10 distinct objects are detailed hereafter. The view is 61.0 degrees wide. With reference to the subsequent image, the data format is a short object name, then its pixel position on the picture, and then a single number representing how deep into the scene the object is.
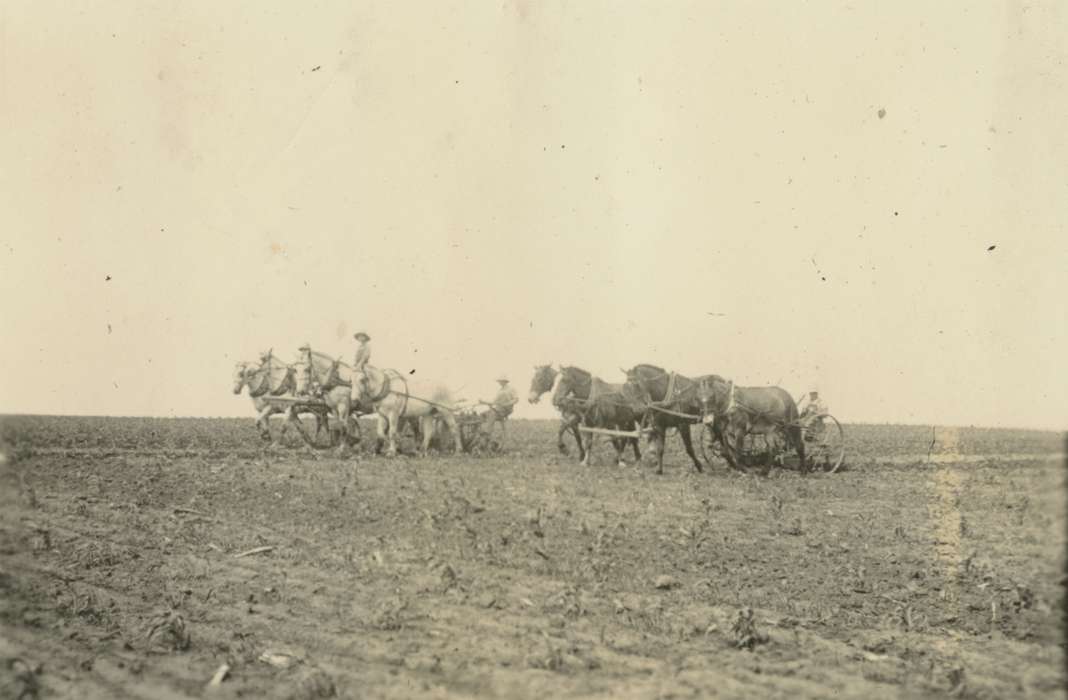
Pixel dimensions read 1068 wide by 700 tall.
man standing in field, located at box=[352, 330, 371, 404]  18.77
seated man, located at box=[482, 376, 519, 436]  20.11
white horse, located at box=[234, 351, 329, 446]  19.64
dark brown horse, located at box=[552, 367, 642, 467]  17.55
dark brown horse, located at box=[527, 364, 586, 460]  17.69
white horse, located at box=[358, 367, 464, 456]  18.97
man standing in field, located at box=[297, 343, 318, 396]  19.11
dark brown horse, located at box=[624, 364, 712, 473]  16.70
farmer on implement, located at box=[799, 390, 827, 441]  16.80
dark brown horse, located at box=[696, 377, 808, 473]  16.38
